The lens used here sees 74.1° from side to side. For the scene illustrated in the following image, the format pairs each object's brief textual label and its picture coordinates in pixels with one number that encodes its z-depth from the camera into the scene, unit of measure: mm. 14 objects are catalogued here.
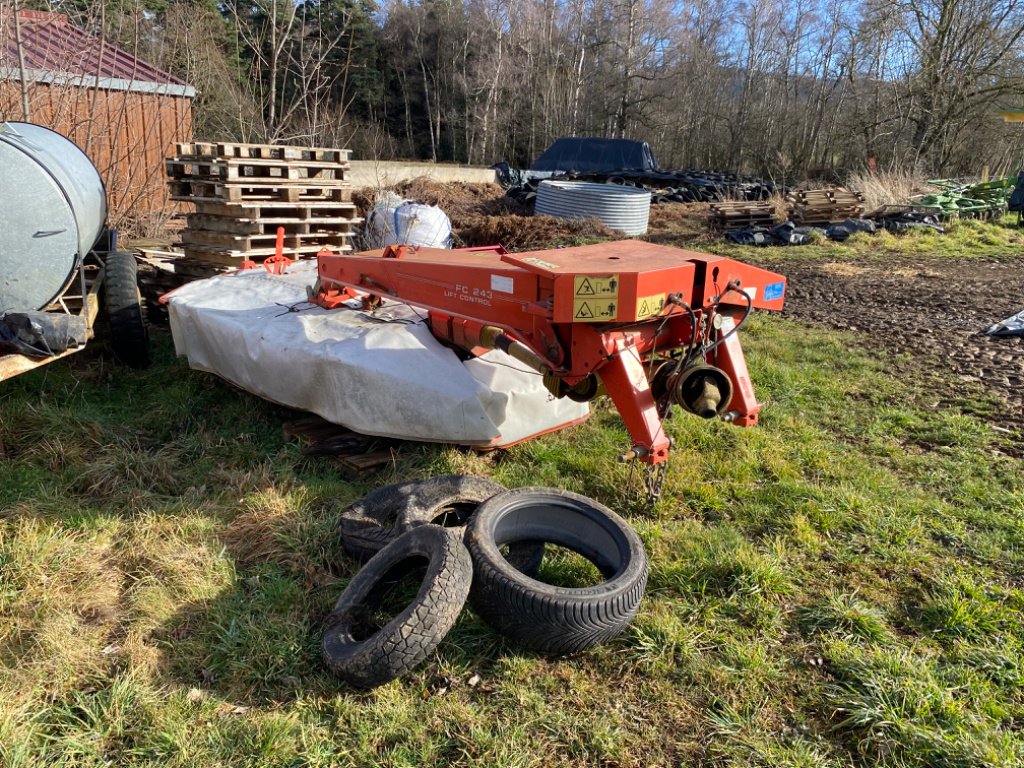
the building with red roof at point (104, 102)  8692
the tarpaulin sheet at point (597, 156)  20578
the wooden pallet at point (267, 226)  6402
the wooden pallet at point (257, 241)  6414
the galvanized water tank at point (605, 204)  12977
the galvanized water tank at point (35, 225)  4180
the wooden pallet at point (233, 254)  6391
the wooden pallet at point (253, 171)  6254
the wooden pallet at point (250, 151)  6344
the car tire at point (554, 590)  2473
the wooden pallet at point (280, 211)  6363
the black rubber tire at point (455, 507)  3001
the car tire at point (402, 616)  2330
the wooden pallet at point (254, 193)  6312
